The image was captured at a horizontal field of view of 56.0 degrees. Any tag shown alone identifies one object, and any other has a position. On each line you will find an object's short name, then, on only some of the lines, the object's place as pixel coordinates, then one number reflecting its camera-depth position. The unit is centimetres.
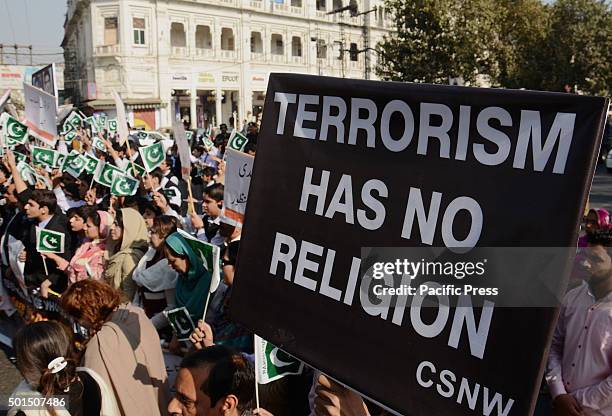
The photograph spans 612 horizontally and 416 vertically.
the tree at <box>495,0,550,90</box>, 2781
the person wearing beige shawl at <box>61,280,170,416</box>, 271
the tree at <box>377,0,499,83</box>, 2461
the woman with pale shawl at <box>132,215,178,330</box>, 411
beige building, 3947
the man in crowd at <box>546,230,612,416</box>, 281
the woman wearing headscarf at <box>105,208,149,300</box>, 458
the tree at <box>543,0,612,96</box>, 2741
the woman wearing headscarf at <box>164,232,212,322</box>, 356
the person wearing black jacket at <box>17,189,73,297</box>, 522
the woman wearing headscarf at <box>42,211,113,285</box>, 493
